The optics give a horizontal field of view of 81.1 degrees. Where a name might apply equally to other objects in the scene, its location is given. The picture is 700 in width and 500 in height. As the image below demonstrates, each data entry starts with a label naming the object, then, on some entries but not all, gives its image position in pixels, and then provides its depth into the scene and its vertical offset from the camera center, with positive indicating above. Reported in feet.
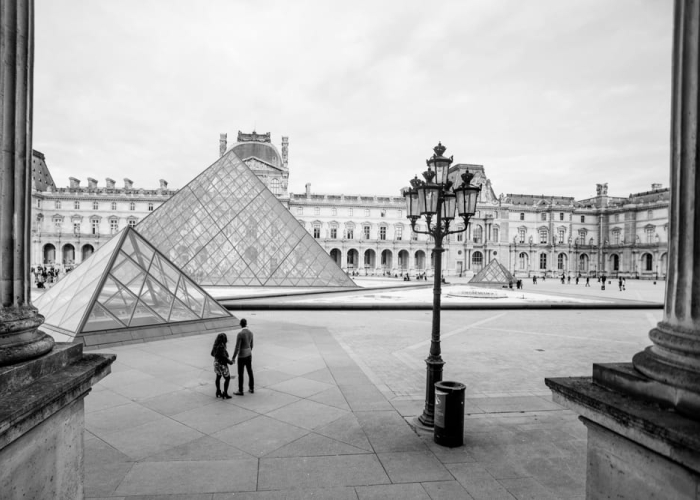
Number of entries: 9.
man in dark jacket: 18.01 -4.87
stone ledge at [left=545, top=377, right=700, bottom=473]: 5.19 -2.46
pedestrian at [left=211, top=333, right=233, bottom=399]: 17.19 -5.06
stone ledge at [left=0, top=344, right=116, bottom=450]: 5.76 -2.46
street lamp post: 15.03 +1.79
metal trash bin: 12.92 -5.43
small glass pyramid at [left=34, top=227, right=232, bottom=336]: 28.48 -4.20
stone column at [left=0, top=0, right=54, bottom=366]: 7.07 +0.99
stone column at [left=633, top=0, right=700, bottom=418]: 5.98 +0.12
